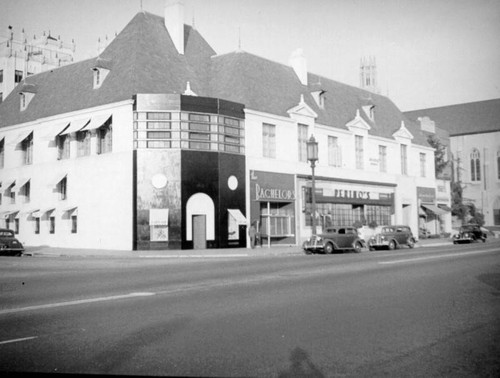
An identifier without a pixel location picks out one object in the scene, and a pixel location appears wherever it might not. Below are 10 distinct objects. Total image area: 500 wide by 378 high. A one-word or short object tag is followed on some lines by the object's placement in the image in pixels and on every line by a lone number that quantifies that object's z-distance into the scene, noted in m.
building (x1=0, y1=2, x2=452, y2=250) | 33.12
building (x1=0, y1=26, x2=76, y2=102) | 57.88
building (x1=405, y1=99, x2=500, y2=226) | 80.06
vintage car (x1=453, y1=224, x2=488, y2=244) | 38.91
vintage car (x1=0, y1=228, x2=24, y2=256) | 28.90
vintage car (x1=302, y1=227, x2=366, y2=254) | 28.69
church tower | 108.88
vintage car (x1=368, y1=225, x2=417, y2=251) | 32.62
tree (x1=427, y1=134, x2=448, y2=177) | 63.97
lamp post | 32.28
